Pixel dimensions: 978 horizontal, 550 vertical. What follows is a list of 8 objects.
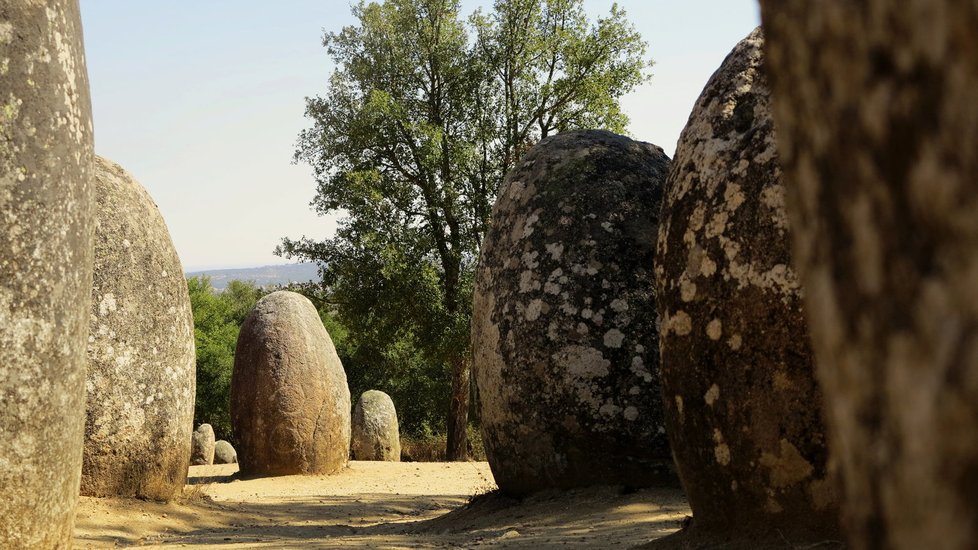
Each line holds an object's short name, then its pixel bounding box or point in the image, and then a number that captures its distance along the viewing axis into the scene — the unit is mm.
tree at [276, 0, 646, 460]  20578
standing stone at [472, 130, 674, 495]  6492
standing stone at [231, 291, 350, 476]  13719
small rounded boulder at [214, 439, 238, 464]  22859
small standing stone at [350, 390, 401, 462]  19312
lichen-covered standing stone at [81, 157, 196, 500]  7805
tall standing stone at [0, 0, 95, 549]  4117
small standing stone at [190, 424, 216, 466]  21203
